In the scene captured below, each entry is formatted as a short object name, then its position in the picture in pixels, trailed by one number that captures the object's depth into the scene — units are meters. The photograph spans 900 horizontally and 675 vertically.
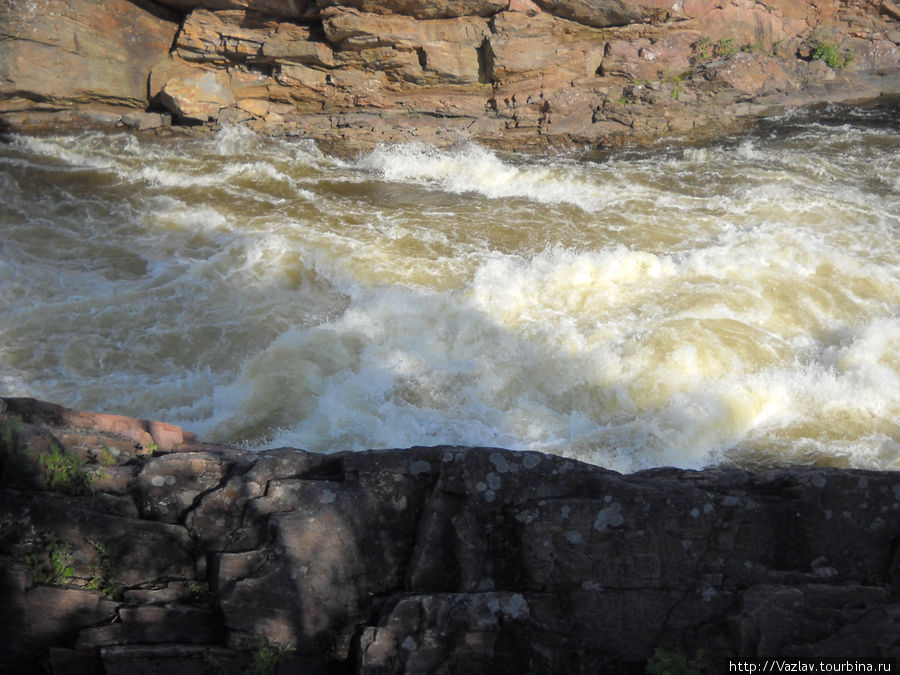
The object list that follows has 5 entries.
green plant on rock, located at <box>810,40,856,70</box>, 13.79
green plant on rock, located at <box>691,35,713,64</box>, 13.45
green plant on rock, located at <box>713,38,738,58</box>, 13.53
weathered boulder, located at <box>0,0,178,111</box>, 12.10
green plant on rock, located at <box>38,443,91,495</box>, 3.39
